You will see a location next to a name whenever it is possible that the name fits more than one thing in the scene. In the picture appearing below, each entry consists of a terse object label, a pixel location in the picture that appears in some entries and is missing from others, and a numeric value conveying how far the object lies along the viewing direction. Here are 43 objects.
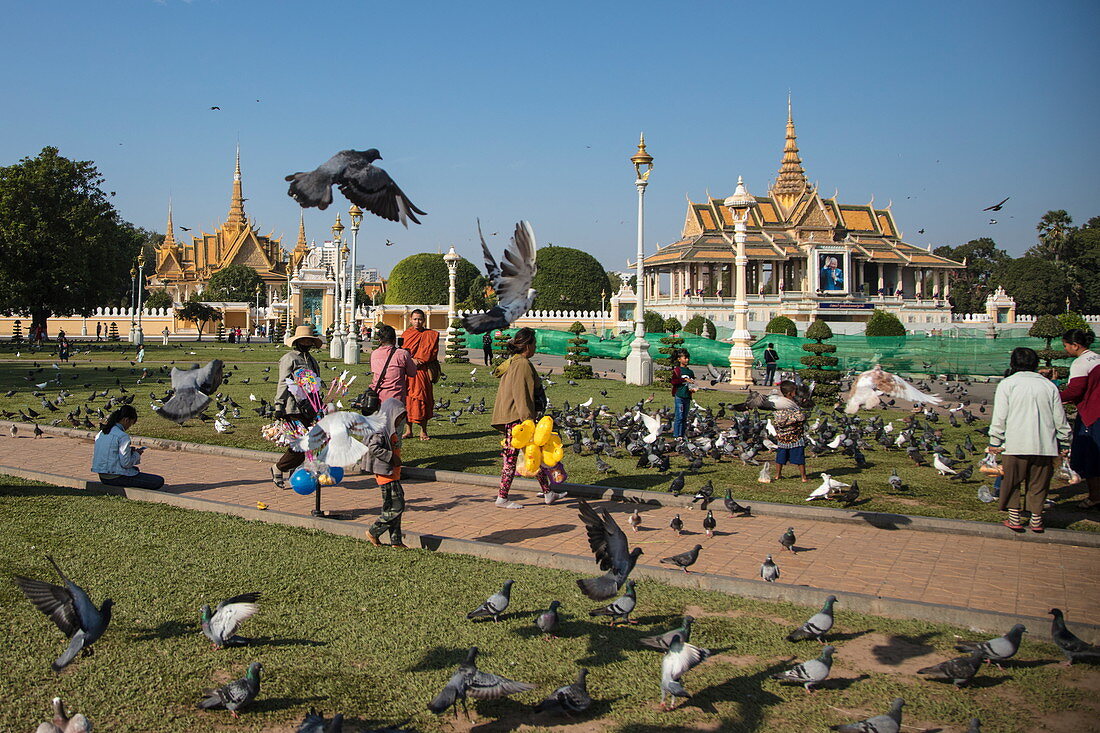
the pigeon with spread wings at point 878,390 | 10.13
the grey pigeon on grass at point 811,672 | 4.05
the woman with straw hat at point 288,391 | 6.77
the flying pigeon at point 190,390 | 6.62
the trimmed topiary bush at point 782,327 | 41.38
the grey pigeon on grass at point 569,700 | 3.77
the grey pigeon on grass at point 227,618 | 4.38
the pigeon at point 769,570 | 5.54
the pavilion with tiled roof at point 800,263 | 62.16
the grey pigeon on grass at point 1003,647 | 4.27
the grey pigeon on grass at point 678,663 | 3.88
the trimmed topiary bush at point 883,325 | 38.75
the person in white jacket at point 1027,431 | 6.88
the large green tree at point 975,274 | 82.69
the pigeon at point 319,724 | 3.35
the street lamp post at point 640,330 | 22.78
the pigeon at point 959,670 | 4.12
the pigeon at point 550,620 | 4.64
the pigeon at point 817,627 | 4.61
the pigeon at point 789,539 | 6.45
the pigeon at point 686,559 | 5.80
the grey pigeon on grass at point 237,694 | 3.72
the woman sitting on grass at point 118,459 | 8.22
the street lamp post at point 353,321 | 29.48
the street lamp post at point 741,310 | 24.39
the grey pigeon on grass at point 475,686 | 3.72
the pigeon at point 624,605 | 4.77
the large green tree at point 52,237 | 37.44
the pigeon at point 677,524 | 6.95
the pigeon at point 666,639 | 4.25
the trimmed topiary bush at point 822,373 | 18.41
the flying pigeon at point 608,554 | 4.76
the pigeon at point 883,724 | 3.55
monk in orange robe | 11.41
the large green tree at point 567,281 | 69.94
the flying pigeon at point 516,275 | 8.48
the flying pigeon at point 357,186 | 7.17
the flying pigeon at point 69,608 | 4.11
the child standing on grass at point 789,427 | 8.99
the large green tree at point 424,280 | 70.94
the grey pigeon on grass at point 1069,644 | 4.38
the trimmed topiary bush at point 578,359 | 24.92
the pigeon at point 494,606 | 4.81
